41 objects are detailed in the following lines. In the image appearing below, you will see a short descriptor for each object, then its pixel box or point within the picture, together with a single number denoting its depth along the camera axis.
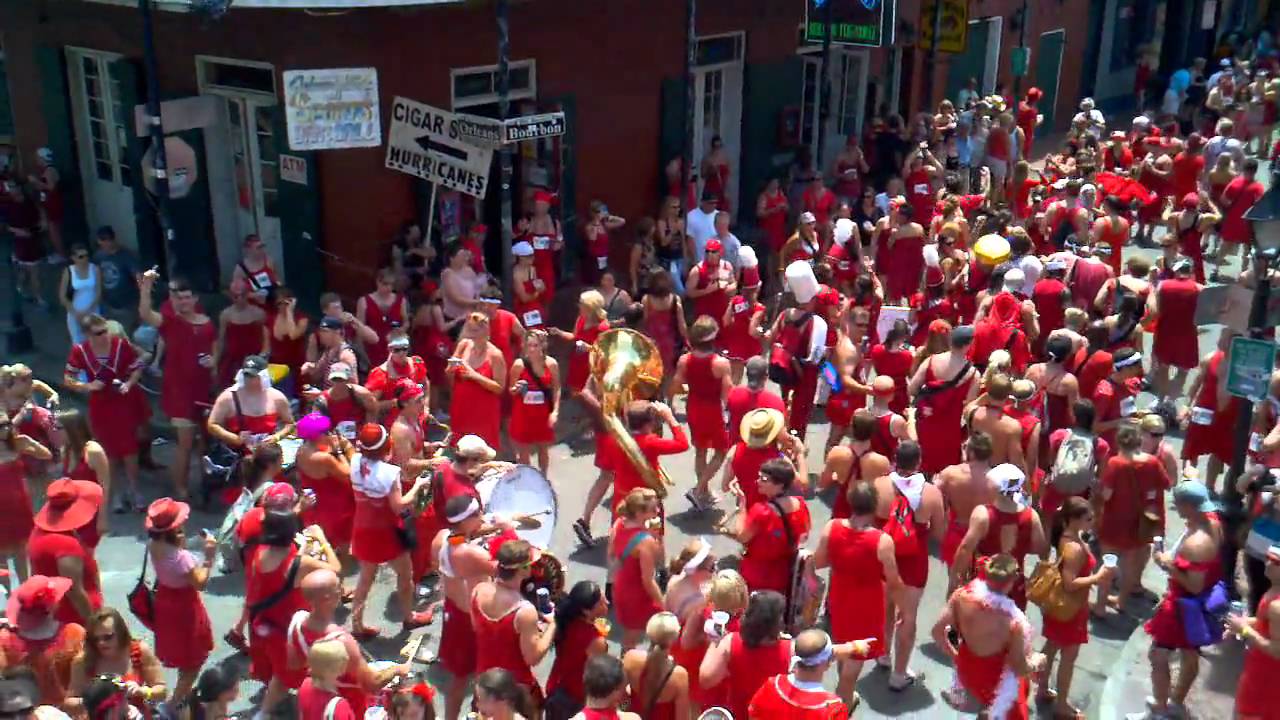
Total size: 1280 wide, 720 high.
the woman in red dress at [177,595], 6.55
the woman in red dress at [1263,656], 6.18
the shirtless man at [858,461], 7.72
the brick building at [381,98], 12.51
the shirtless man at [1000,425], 8.14
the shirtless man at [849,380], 9.66
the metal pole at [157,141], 10.66
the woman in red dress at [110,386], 9.20
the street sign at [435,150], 11.16
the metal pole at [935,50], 18.81
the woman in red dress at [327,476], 7.79
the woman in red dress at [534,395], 9.21
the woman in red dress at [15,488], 7.65
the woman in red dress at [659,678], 5.64
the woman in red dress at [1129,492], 7.89
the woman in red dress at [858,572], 6.75
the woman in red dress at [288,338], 10.14
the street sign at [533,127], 10.99
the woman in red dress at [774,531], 6.89
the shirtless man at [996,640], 6.16
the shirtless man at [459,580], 6.39
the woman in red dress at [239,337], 9.92
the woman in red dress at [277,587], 6.50
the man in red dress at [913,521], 7.23
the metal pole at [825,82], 15.40
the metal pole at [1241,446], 7.81
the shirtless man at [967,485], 7.51
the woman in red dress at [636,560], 6.68
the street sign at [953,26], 19.06
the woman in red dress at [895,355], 9.61
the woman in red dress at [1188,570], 6.82
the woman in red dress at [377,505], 7.54
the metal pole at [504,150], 10.94
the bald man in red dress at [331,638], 5.82
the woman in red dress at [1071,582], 6.80
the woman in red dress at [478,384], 9.30
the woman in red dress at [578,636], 5.94
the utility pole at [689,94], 13.38
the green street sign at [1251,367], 7.55
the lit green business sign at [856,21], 15.49
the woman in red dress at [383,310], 10.41
